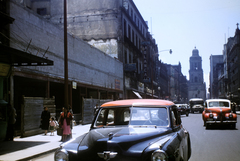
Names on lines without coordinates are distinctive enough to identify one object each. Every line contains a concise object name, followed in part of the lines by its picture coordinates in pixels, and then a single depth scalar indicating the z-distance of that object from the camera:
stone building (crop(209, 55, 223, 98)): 165.16
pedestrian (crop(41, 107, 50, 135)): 16.53
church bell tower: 187.62
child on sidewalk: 17.08
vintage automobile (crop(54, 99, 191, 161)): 4.81
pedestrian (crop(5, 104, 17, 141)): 14.31
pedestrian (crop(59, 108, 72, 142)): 13.60
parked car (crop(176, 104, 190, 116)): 41.74
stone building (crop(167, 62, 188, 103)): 116.06
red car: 19.28
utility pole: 15.50
